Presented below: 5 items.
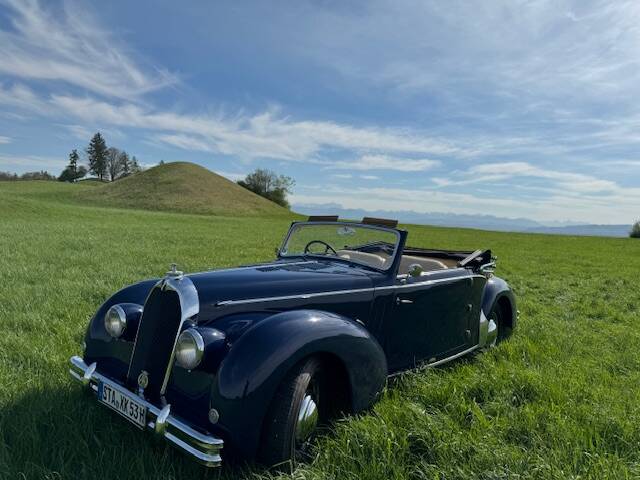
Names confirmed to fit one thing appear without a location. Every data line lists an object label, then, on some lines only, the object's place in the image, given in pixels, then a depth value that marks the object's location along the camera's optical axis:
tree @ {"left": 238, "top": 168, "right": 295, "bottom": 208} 95.31
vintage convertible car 2.51
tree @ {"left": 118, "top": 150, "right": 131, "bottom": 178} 117.62
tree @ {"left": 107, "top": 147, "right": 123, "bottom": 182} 114.94
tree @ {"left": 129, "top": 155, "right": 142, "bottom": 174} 120.00
